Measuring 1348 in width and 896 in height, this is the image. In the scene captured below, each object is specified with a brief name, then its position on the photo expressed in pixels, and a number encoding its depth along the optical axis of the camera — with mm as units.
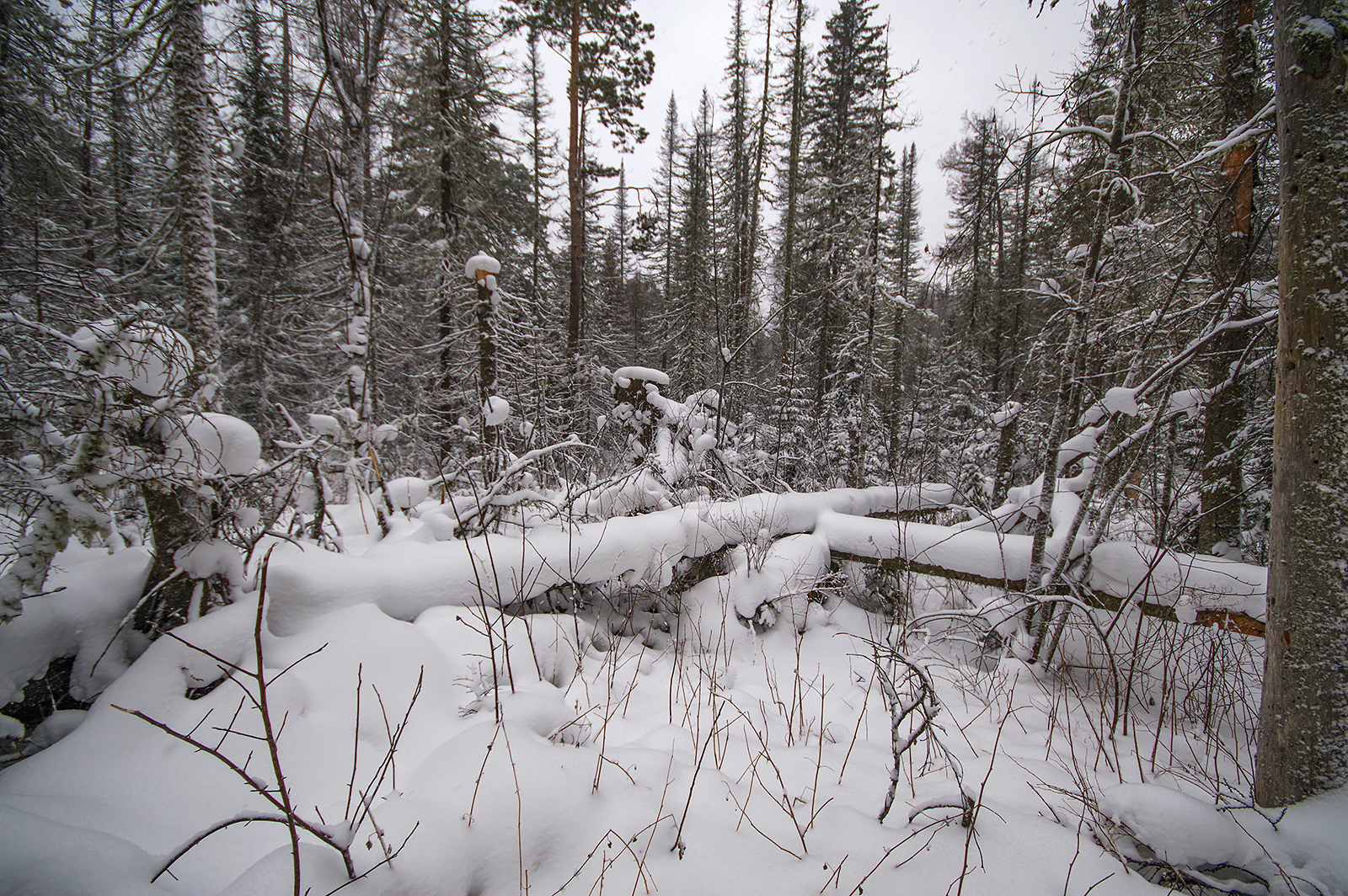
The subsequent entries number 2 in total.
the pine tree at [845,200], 10945
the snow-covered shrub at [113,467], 1901
